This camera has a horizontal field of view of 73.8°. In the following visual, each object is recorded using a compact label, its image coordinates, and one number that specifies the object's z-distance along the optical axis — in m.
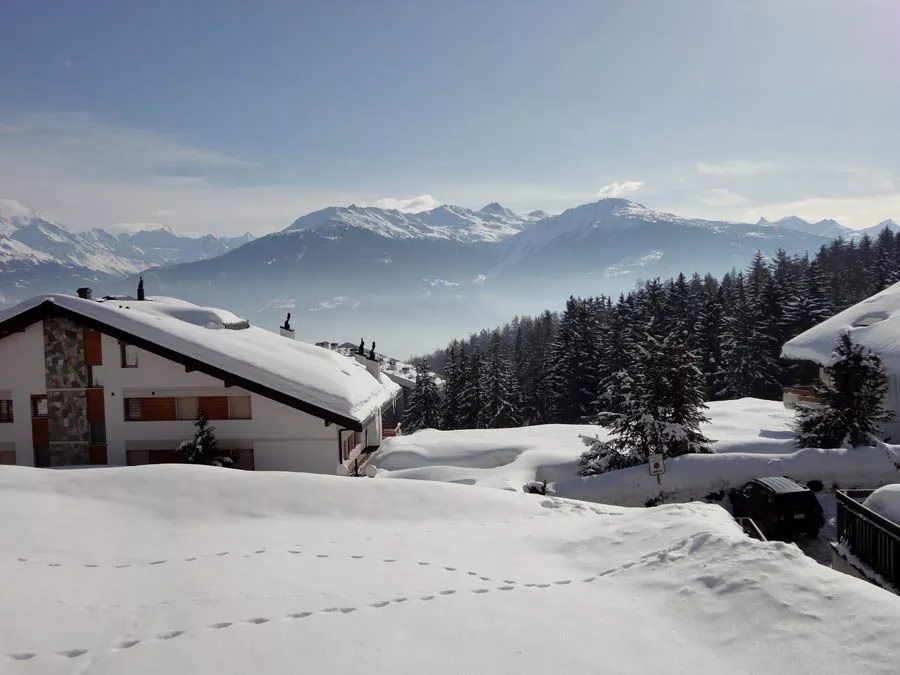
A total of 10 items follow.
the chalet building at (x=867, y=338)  24.86
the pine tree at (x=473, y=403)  55.31
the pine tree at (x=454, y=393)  57.06
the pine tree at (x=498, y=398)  55.09
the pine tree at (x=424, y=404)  59.62
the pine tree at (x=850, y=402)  20.89
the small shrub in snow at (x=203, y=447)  18.28
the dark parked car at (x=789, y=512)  15.75
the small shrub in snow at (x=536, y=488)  18.78
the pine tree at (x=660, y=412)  20.39
